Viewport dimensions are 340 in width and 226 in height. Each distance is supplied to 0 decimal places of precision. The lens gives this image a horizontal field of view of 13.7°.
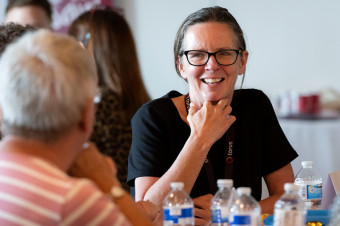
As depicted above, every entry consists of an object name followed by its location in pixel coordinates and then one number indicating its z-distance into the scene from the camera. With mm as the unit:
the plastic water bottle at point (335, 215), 2508
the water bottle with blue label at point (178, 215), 2657
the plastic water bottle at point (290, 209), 2603
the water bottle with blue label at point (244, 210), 2608
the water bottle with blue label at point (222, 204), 2721
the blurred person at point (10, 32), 2802
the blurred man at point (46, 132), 2444
